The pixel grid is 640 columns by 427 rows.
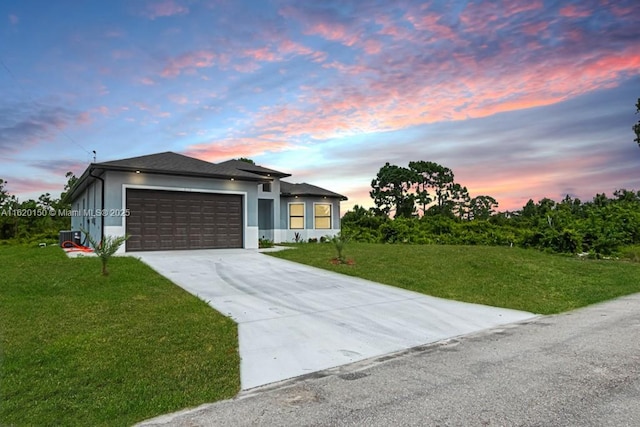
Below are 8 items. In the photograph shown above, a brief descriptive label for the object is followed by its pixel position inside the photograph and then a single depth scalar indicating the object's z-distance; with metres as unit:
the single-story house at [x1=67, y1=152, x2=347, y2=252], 14.51
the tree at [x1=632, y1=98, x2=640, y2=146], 25.70
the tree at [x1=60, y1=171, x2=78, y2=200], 33.65
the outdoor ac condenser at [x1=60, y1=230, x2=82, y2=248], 18.60
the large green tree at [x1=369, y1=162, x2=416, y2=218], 42.50
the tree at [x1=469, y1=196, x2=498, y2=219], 44.34
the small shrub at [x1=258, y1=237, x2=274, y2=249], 18.61
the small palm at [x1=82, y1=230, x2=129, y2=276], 9.52
